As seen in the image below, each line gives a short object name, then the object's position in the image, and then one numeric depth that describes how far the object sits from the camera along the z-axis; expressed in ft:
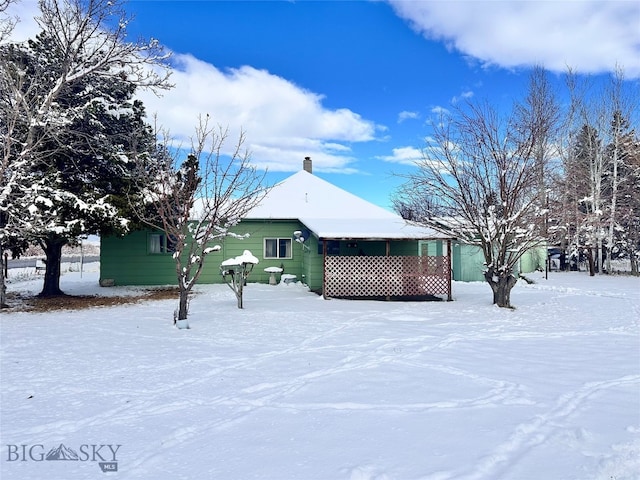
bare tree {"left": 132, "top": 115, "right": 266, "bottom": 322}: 26.81
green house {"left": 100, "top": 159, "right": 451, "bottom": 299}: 40.63
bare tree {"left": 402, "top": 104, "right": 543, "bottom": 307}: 35.12
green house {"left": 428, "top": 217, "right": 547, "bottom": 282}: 60.44
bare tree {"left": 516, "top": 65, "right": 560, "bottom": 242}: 35.40
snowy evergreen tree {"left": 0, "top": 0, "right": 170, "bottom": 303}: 30.94
